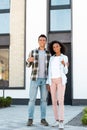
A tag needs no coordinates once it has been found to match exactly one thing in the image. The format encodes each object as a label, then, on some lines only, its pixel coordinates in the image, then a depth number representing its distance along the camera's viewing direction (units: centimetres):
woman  386
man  415
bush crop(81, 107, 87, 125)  419
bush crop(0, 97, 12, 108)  698
